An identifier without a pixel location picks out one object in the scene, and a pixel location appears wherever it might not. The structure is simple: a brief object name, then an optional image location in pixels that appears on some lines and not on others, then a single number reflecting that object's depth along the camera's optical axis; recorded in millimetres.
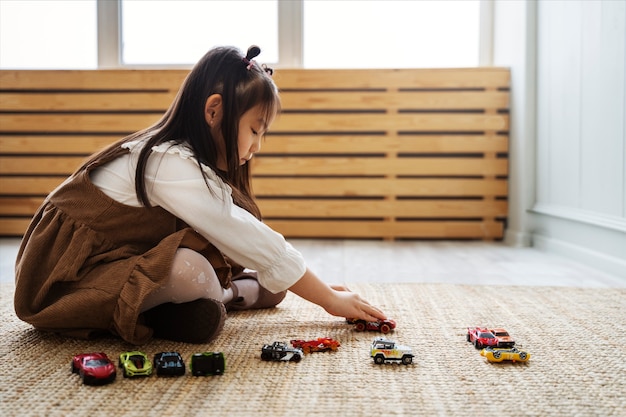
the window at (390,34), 3830
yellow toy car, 1185
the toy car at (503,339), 1275
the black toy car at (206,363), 1103
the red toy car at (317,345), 1265
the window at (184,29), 3842
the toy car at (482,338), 1271
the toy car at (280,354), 1202
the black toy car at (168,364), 1099
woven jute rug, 966
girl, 1275
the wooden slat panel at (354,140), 3568
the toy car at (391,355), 1182
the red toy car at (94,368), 1058
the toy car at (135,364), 1092
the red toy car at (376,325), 1432
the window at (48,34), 3893
